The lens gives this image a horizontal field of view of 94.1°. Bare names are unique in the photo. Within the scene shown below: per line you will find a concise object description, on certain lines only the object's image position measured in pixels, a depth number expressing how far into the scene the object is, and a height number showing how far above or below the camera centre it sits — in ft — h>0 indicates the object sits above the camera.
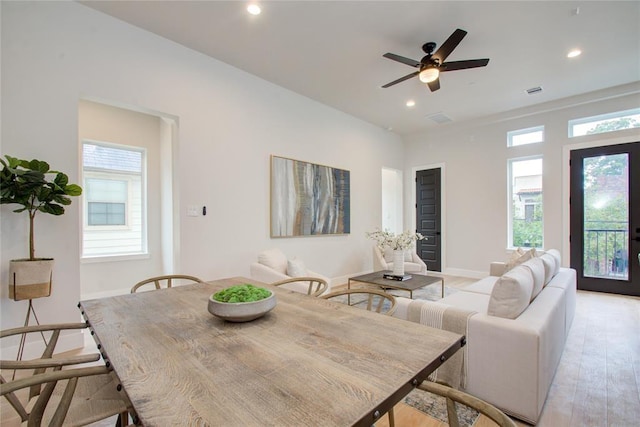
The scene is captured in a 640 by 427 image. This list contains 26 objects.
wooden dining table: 2.34 -1.56
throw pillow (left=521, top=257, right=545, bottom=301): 7.59 -1.60
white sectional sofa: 5.78 -2.69
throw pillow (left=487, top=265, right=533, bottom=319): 6.42 -1.82
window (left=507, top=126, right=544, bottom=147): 17.72 +4.76
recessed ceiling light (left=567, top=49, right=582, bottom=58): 11.66 +6.39
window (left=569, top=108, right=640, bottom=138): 14.97 +4.77
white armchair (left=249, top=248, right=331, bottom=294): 10.73 -2.11
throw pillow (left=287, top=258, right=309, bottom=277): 11.42 -2.14
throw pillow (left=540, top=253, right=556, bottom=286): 9.11 -1.68
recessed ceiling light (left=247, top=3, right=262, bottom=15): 9.09 +6.35
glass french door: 14.67 -0.22
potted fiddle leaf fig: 7.41 +0.37
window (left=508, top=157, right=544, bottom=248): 17.70 +0.66
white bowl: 4.11 -1.34
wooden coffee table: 12.02 -2.94
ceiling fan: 9.91 +5.30
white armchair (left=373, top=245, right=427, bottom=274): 16.34 -2.77
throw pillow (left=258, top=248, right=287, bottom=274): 11.65 -1.86
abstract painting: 14.65 +0.80
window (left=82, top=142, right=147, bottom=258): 14.76 +0.71
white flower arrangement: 14.01 -1.26
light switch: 11.52 +0.15
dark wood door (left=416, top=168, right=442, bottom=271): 21.80 -0.25
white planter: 7.57 -1.67
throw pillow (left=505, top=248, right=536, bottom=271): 11.60 -1.77
